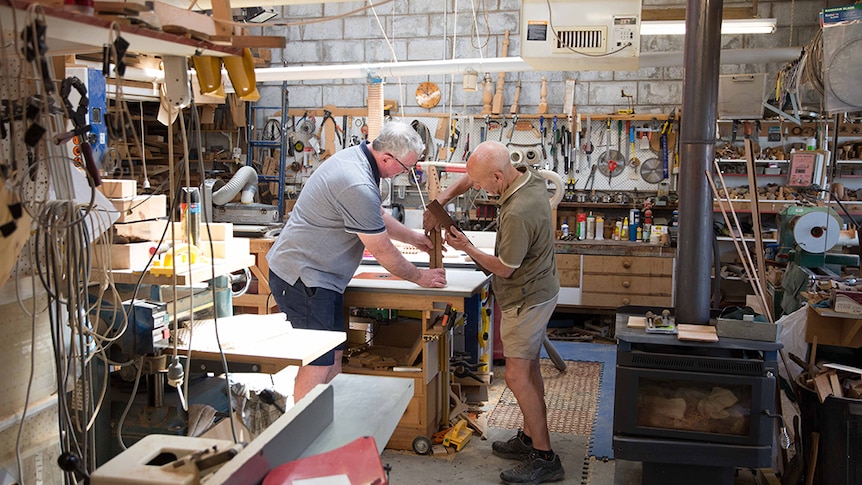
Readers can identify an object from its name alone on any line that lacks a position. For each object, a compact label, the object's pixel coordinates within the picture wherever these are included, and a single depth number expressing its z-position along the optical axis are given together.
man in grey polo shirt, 3.46
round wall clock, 7.37
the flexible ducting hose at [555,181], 4.63
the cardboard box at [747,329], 3.03
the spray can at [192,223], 2.94
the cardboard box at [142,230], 2.93
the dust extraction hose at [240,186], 6.29
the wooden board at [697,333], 3.09
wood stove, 3.07
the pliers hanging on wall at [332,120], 7.62
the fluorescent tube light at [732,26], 5.28
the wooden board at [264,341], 2.63
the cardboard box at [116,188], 2.80
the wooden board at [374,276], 4.16
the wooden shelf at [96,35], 1.31
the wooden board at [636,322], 3.32
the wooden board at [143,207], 2.83
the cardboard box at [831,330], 3.64
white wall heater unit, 4.26
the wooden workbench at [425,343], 3.81
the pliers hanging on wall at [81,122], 1.68
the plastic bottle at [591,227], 7.06
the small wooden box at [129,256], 2.82
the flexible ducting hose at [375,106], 4.46
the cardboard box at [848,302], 3.47
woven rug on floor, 4.42
